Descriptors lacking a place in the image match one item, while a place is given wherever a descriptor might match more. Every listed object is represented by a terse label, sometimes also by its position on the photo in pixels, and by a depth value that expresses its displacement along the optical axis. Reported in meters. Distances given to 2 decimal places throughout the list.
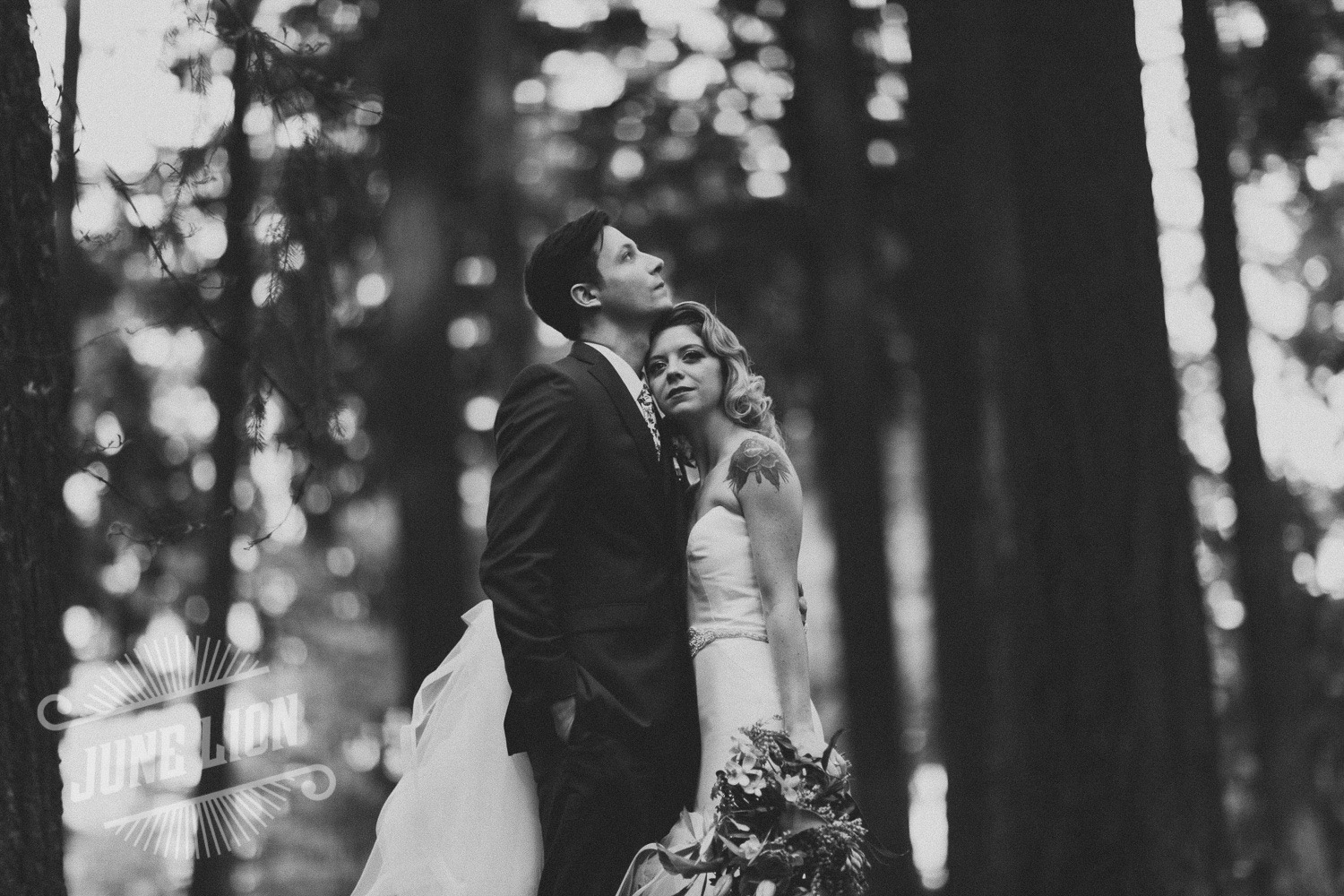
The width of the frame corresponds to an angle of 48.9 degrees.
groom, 3.86
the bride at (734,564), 3.98
